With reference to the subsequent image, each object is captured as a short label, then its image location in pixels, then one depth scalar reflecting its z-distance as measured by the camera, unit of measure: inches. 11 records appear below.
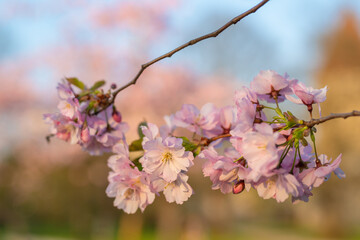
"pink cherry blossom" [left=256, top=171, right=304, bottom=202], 16.6
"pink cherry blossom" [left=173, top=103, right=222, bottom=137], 19.9
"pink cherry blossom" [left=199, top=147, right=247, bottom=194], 17.0
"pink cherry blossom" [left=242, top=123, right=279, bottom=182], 15.7
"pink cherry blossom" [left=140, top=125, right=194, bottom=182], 17.4
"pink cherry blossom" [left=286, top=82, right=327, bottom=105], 17.7
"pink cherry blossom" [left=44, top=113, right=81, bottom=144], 20.9
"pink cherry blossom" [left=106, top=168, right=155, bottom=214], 18.9
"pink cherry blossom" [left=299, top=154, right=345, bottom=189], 16.9
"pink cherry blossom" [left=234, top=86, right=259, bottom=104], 18.1
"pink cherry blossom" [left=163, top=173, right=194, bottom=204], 17.9
